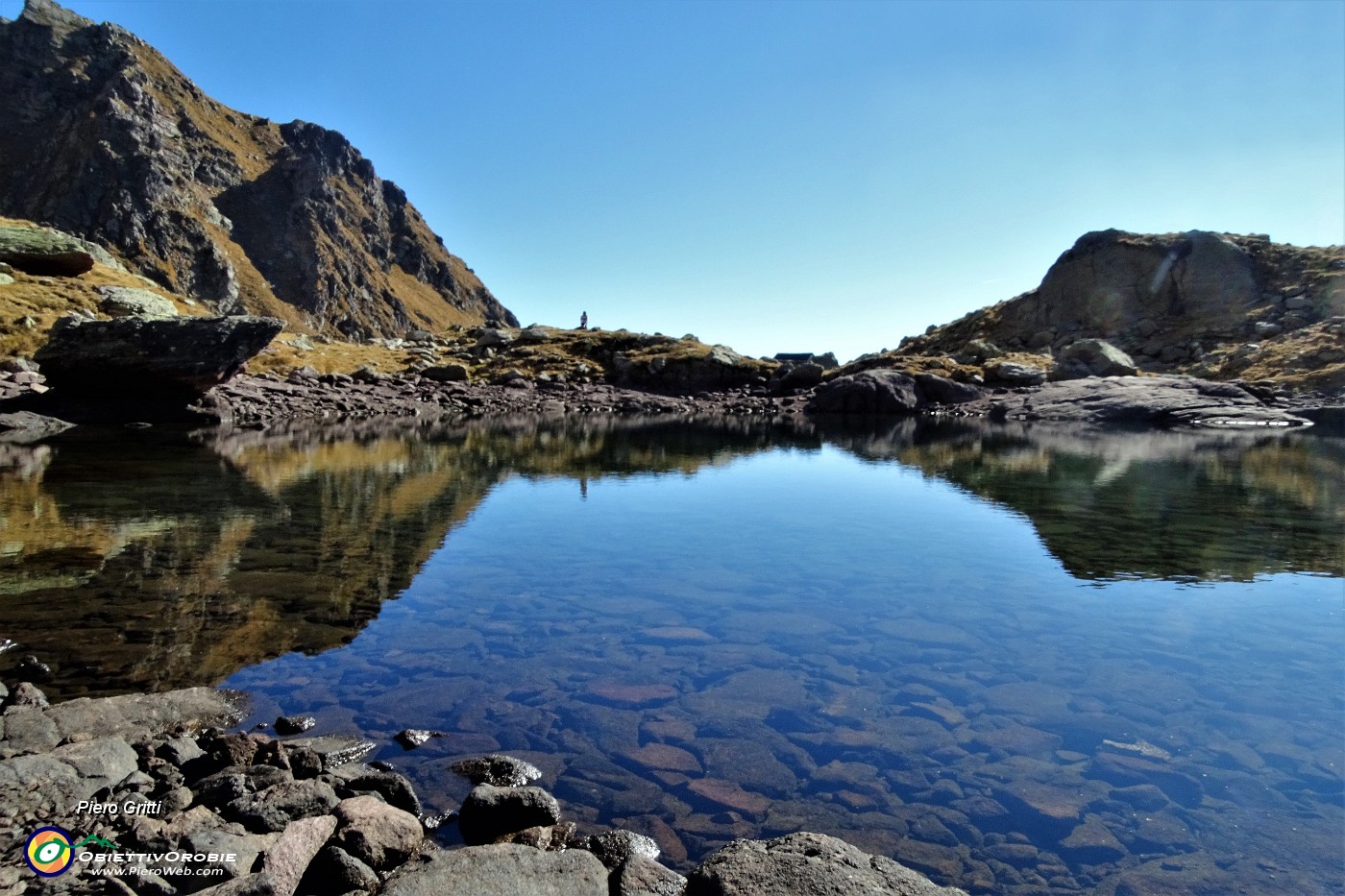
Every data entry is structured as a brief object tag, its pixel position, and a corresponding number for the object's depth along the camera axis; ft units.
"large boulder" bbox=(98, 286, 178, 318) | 156.25
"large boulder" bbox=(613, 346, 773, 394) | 275.80
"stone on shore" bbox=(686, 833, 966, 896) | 17.30
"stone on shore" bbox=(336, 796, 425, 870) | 18.90
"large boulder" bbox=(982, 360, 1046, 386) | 270.87
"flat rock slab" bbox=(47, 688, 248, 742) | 25.70
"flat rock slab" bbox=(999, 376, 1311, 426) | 202.80
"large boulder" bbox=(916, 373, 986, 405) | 262.88
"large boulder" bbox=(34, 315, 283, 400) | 128.98
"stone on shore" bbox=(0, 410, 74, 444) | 116.16
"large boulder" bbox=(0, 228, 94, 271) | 159.53
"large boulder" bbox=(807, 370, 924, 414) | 253.44
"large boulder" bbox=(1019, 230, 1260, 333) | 315.17
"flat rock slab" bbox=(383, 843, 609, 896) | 17.39
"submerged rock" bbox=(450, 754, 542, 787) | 24.73
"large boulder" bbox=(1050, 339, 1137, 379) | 272.51
